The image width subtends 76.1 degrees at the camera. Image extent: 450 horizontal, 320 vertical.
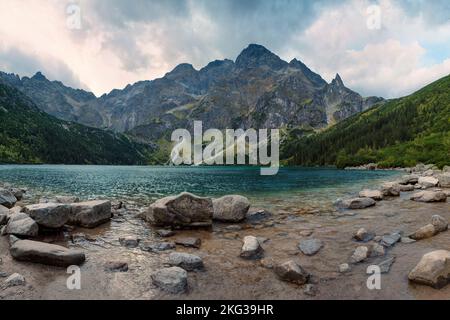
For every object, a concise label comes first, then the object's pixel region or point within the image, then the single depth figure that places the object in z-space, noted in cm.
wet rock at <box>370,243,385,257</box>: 1280
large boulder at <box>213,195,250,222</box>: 2056
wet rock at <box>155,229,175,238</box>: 1703
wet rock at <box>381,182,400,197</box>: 3084
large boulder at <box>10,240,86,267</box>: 1159
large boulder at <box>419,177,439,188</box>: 3730
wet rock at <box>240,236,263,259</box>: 1323
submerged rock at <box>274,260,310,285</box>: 1040
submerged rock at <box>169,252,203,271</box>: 1179
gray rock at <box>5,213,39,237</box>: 1492
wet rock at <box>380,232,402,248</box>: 1415
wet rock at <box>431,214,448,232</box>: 1558
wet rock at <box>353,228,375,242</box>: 1524
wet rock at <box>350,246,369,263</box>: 1226
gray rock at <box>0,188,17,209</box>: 2330
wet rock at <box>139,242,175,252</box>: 1446
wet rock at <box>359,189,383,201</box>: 2830
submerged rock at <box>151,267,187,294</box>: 976
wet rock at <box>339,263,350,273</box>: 1125
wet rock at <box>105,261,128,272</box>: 1157
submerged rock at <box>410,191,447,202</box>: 2538
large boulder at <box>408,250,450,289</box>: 943
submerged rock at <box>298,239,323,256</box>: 1361
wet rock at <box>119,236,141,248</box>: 1501
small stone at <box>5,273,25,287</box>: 976
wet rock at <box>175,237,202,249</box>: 1519
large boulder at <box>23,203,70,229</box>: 1616
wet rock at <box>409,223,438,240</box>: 1489
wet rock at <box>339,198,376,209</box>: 2464
